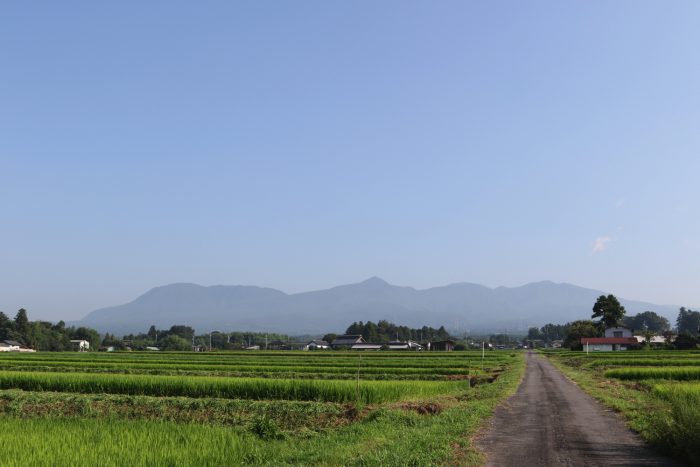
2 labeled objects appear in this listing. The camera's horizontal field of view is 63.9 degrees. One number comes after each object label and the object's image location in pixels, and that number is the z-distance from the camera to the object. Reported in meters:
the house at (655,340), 127.19
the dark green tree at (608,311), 141.50
